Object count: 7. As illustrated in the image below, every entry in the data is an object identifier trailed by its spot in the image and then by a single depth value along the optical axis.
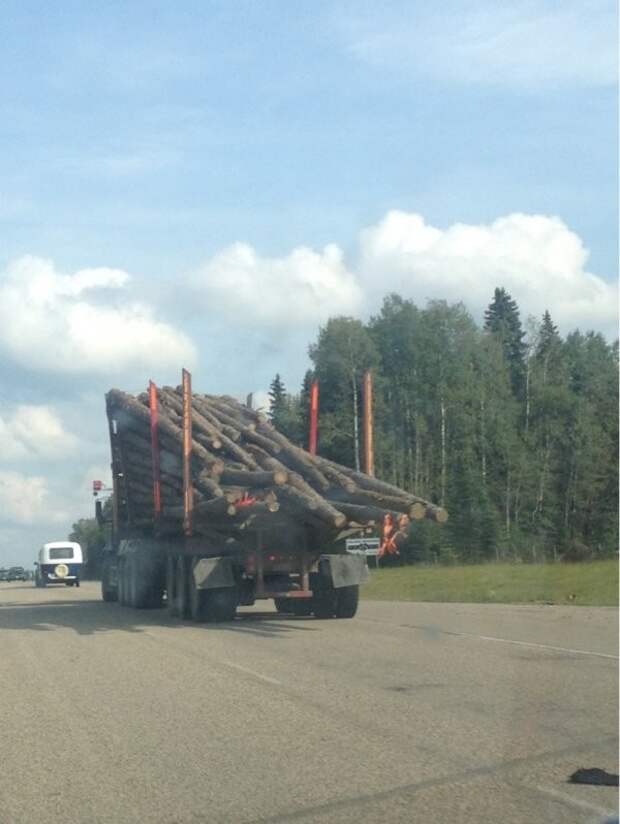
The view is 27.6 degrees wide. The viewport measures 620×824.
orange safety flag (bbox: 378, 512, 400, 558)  20.48
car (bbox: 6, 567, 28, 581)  96.63
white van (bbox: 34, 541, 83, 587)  59.19
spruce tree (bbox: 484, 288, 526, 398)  64.81
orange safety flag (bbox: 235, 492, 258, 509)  20.25
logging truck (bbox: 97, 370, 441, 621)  20.52
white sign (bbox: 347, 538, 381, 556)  21.03
